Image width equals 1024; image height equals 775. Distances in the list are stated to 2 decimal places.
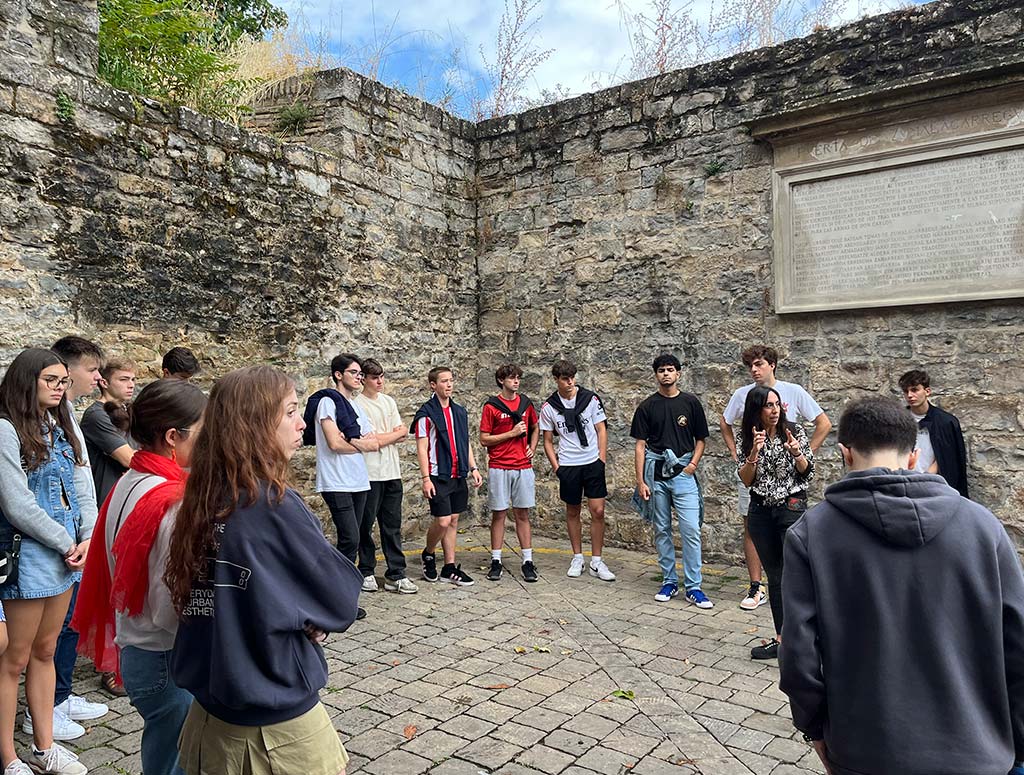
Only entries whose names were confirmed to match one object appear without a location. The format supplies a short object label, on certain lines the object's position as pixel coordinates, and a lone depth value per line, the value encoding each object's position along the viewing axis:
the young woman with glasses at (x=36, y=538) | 3.21
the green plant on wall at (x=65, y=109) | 5.27
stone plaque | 5.97
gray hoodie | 1.95
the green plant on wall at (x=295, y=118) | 7.56
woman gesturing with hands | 4.57
